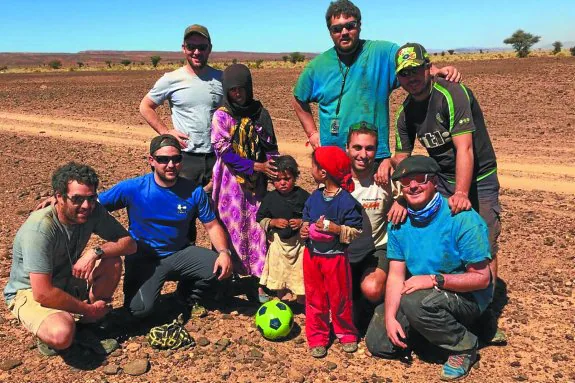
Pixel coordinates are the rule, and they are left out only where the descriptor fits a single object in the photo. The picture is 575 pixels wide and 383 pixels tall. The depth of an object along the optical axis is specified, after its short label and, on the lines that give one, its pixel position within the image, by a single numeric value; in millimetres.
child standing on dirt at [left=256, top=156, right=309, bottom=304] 4910
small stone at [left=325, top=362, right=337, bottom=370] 4449
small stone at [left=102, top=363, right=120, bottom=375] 4430
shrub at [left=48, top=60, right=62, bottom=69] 70419
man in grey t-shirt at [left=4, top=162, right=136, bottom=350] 4242
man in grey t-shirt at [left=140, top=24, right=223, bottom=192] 5582
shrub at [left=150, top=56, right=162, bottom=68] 69500
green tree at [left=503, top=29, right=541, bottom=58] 64312
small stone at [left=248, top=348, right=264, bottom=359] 4663
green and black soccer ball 4840
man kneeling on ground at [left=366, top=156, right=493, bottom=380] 4035
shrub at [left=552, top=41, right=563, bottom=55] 52016
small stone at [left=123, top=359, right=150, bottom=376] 4439
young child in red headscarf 4363
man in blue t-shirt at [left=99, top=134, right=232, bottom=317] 5039
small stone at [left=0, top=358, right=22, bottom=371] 4504
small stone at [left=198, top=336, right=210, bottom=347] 4875
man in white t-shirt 4539
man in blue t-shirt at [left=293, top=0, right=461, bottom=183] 4828
